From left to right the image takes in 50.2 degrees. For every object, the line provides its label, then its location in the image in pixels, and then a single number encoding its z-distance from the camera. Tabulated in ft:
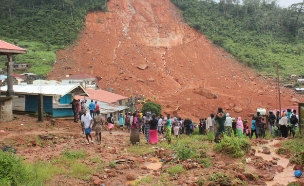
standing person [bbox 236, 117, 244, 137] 41.81
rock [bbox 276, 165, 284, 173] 26.14
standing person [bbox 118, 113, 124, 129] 61.31
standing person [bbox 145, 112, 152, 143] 41.06
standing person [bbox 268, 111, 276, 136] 46.18
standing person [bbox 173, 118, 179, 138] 46.37
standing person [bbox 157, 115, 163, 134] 51.96
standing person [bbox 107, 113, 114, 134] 50.98
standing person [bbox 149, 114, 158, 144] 38.45
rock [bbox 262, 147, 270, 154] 32.58
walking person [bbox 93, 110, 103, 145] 37.96
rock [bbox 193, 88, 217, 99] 109.70
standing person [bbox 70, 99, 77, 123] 50.43
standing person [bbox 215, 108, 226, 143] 34.04
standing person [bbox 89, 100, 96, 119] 52.27
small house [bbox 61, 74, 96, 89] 104.78
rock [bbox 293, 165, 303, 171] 25.21
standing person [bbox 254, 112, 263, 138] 43.86
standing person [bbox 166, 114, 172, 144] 39.65
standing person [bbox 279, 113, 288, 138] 41.36
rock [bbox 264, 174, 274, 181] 23.84
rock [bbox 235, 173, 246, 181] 23.06
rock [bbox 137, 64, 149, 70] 129.59
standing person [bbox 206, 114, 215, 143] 42.53
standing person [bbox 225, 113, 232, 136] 41.14
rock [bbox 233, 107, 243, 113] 97.73
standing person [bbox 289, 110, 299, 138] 40.68
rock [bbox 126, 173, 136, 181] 25.28
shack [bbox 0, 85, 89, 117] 53.16
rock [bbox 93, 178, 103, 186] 23.15
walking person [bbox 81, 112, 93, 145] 36.58
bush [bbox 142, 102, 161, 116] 84.33
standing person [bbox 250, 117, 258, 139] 44.61
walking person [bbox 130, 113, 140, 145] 38.99
